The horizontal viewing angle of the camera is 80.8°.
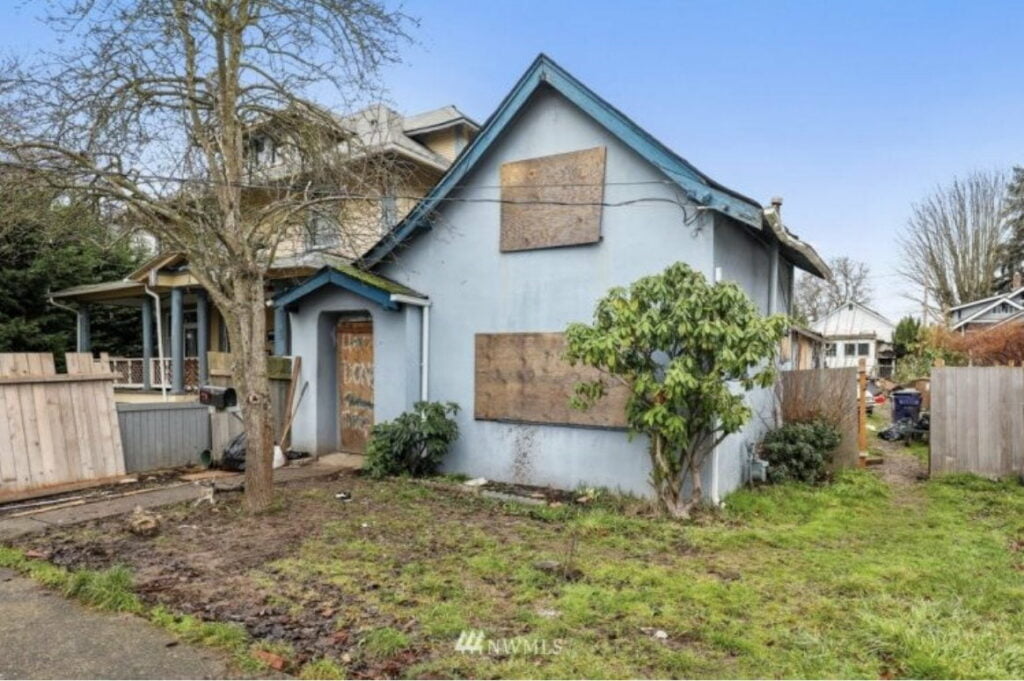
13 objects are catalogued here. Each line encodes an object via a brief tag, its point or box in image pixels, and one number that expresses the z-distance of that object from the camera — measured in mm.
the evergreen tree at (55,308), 18719
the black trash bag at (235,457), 9359
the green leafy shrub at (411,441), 8586
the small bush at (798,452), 8438
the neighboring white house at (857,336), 38500
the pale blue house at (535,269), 7523
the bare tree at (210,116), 6328
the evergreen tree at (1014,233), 32622
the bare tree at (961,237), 31781
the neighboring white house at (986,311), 29641
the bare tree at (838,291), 43312
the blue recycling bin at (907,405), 13109
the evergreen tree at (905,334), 31152
